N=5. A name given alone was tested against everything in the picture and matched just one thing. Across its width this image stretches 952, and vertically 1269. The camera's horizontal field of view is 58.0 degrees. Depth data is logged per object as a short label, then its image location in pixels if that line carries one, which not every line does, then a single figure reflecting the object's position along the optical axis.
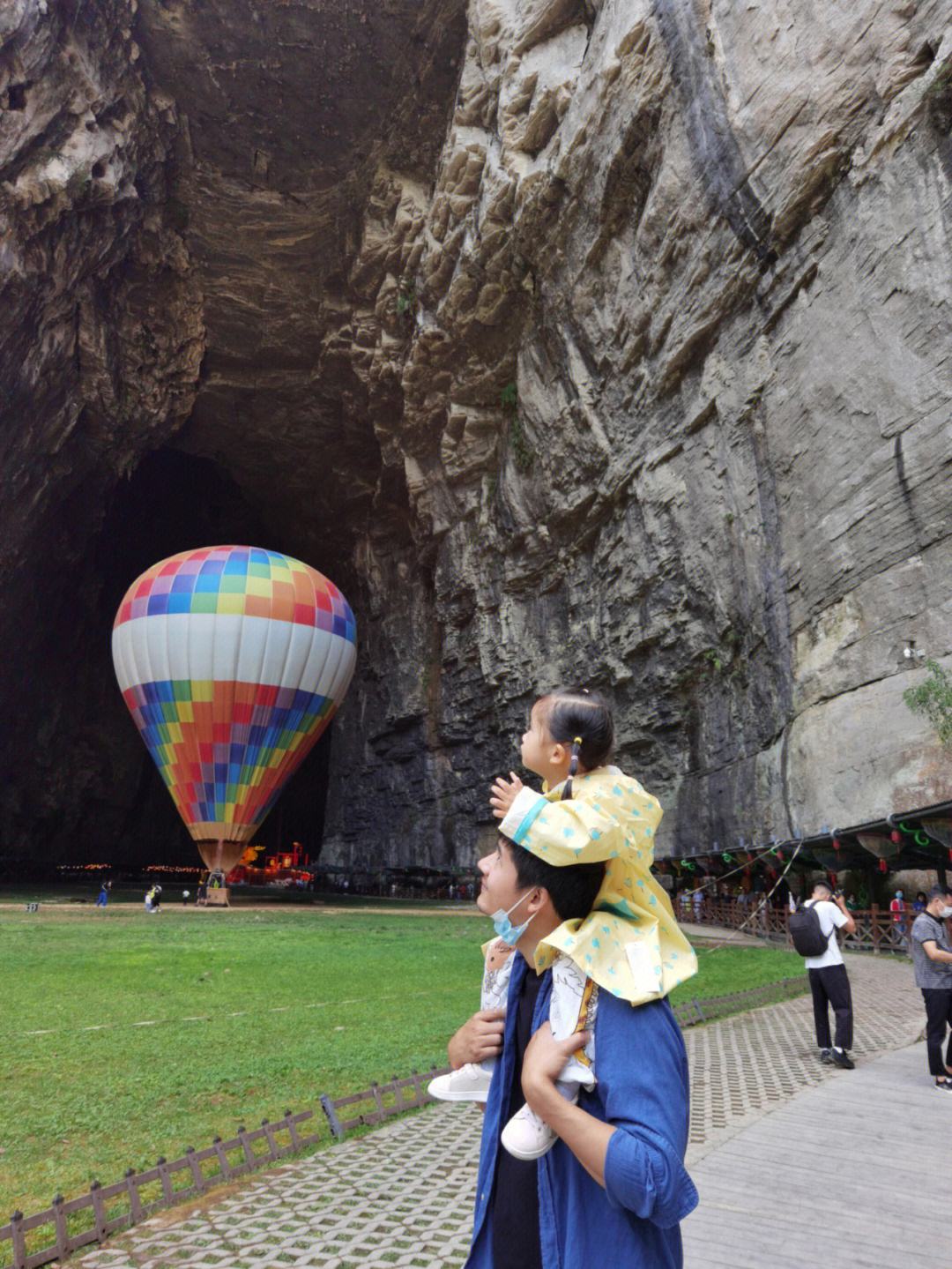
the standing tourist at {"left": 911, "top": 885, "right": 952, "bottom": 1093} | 7.86
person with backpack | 8.55
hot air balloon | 31.64
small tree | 17.39
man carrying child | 1.75
